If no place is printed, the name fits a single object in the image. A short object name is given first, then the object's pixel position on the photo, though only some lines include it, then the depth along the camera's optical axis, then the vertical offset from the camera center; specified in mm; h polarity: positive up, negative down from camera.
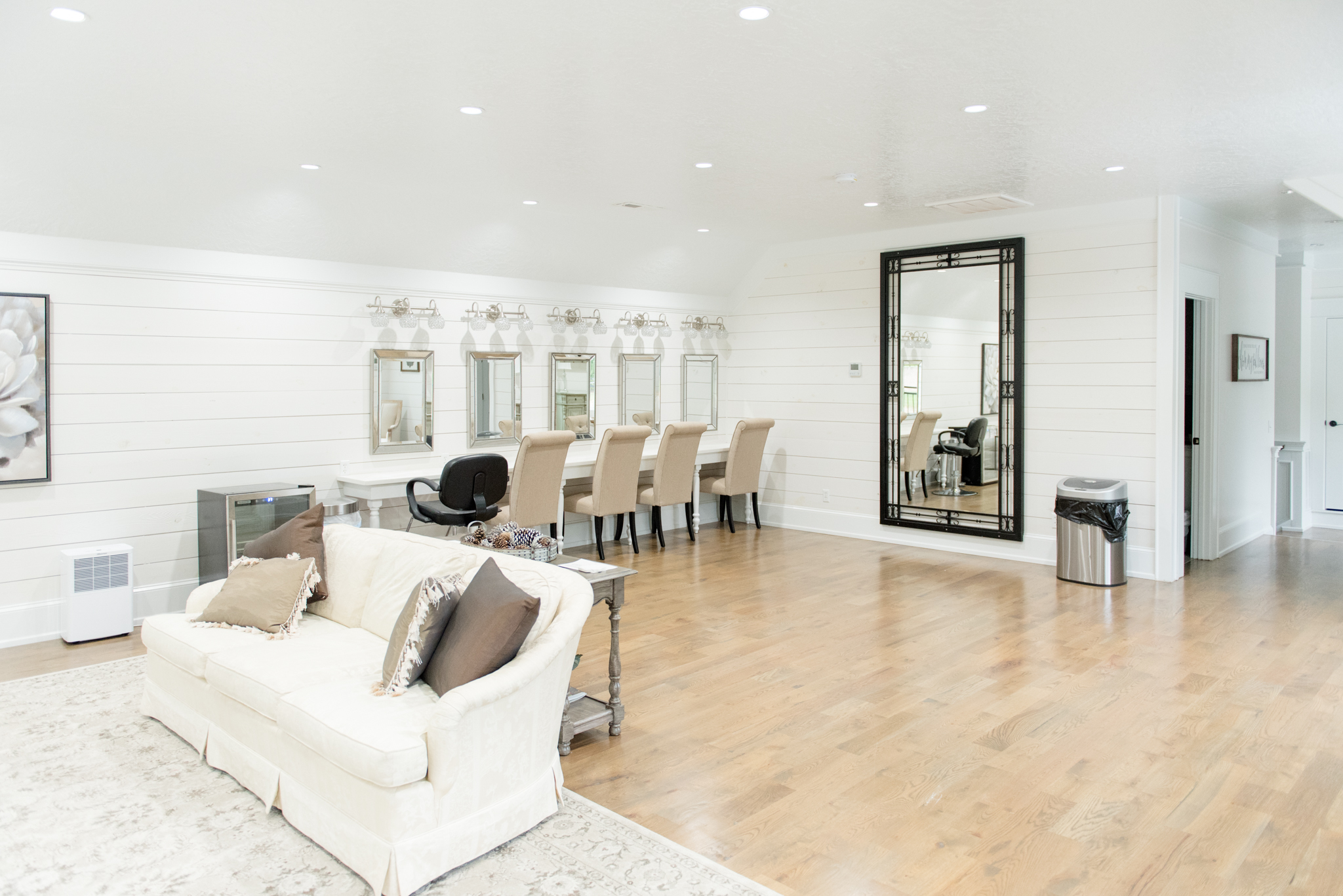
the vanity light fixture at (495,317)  6691 +789
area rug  2430 -1252
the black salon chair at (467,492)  5520 -452
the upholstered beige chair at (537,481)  6023 -419
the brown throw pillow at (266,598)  3510 -709
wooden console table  3299 -1101
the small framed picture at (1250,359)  6818 +469
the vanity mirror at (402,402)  6137 +127
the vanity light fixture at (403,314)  6129 +747
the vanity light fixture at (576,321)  7258 +821
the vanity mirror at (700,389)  8305 +287
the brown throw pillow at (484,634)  2633 -642
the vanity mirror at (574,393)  7277 +220
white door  7973 +32
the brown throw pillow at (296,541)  3816 -522
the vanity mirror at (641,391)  7816 +257
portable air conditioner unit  4652 -912
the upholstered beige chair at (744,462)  7574 -366
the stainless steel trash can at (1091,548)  5836 -855
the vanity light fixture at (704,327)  8250 +873
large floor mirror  6660 +243
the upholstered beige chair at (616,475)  6641 -419
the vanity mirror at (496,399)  6723 +163
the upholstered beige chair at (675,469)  7098 -393
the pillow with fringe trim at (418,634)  2812 -684
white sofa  2398 -919
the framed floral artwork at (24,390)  4594 +164
